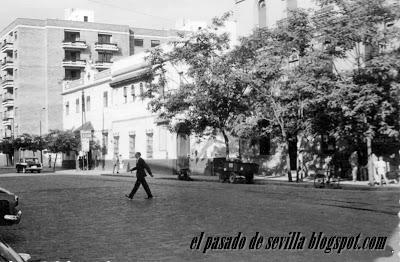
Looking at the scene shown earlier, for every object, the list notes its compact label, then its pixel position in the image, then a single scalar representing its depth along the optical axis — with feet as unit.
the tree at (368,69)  75.41
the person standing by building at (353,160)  89.56
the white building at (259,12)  108.99
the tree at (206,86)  96.32
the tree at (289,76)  81.66
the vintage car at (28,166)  164.35
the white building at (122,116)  140.36
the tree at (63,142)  172.96
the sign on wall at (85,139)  155.95
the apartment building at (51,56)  229.04
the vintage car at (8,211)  37.17
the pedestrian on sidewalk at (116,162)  140.89
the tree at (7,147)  226.46
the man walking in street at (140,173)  60.03
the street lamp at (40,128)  217.93
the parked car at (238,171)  93.61
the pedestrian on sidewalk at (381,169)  78.38
